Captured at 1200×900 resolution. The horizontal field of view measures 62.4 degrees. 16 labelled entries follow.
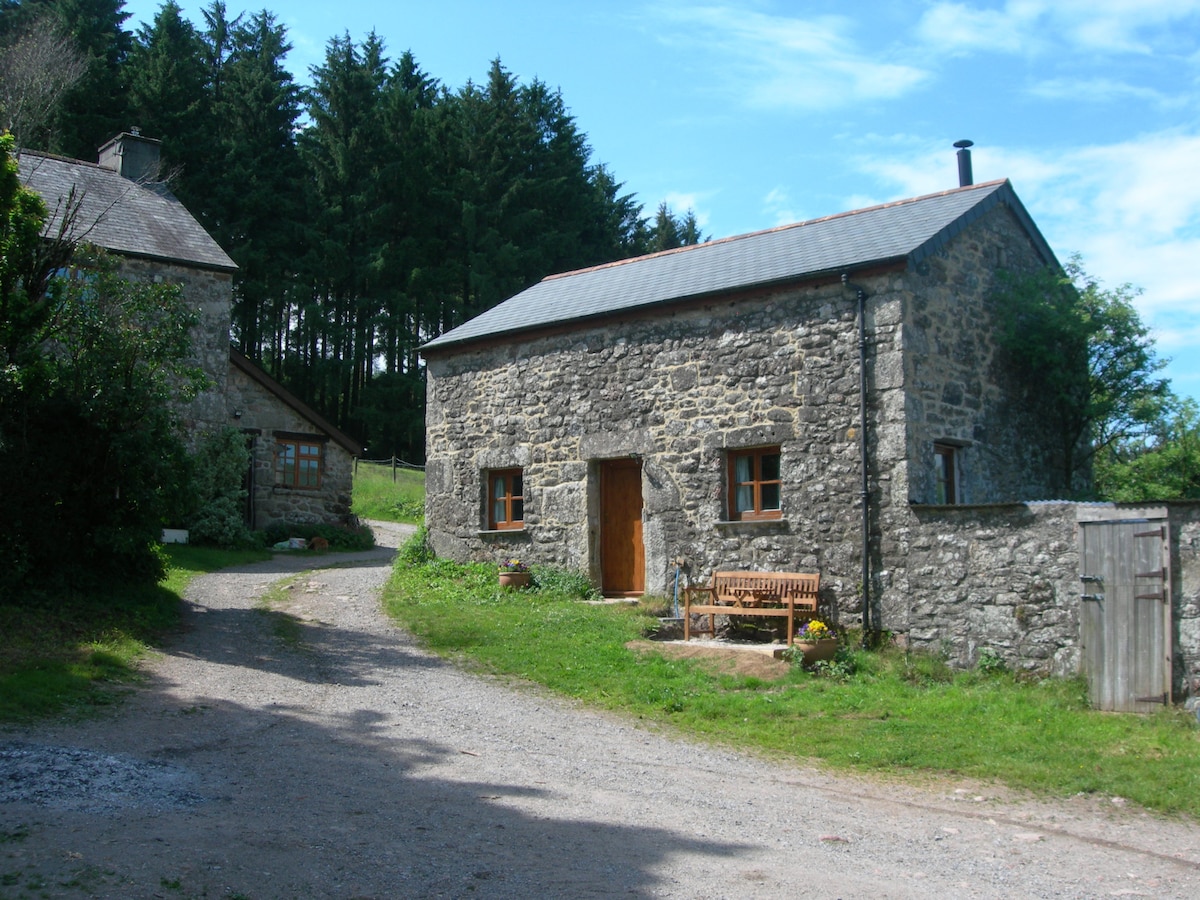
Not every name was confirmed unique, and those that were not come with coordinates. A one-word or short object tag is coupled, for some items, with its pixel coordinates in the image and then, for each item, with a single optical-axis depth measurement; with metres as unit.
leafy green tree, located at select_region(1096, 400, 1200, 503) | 14.91
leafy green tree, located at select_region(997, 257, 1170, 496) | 13.21
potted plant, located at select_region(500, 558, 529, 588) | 14.79
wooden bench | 11.66
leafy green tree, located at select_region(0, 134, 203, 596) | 10.48
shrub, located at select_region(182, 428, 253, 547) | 20.11
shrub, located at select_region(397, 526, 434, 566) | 16.67
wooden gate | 8.87
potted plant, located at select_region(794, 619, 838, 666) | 10.70
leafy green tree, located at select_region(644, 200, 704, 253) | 44.34
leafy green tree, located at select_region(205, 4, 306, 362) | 34.00
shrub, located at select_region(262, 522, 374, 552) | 22.20
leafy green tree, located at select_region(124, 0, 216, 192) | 32.59
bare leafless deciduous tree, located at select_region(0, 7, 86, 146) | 19.70
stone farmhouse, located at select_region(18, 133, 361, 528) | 20.48
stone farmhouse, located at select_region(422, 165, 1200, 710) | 9.72
